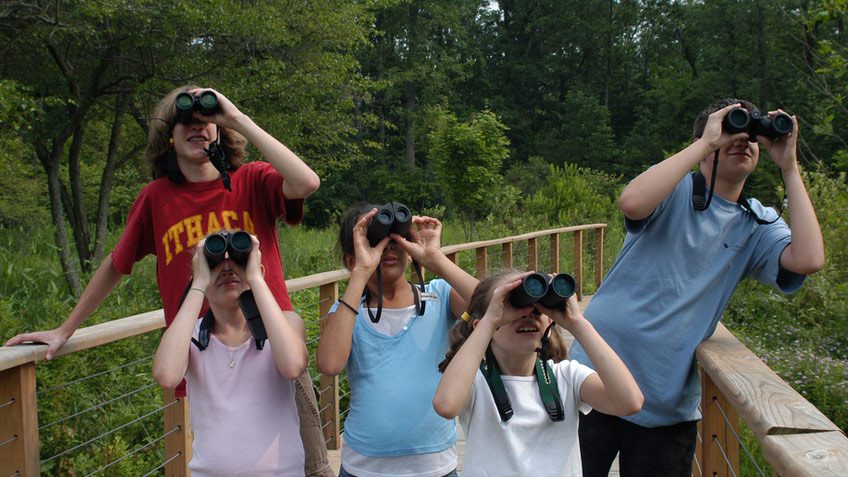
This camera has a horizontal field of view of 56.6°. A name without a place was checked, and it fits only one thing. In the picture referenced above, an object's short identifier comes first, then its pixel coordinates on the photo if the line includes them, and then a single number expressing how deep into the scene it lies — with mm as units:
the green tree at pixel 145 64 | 9656
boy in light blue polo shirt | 2154
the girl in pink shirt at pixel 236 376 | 1960
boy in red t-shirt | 2188
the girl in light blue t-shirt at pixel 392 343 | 2150
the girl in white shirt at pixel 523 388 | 1856
